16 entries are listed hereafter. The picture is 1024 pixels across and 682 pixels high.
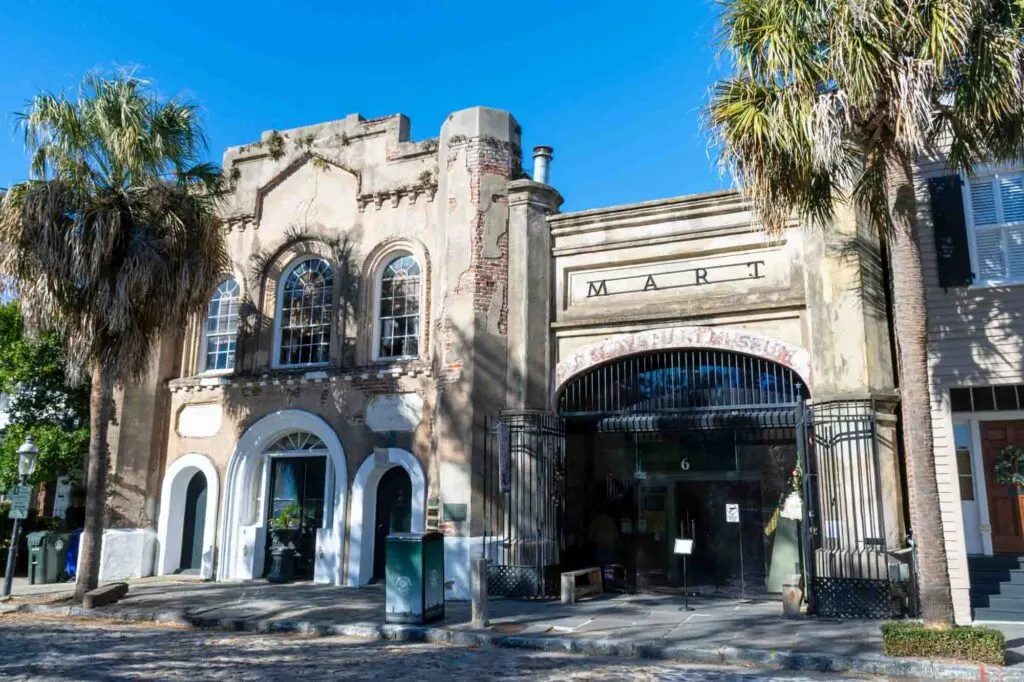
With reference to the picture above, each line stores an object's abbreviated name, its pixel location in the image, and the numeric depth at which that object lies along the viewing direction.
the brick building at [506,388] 12.58
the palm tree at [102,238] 13.48
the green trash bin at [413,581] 11.39
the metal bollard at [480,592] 11.25
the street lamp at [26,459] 15.36
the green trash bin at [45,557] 16.98
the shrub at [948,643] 8.52
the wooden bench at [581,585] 13.30
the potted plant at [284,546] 15.98
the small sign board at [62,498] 17.41
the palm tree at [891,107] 8.89
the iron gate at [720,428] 11.60
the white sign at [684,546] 12.50
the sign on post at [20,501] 14.72
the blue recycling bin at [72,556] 17.69
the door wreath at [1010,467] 12.12
